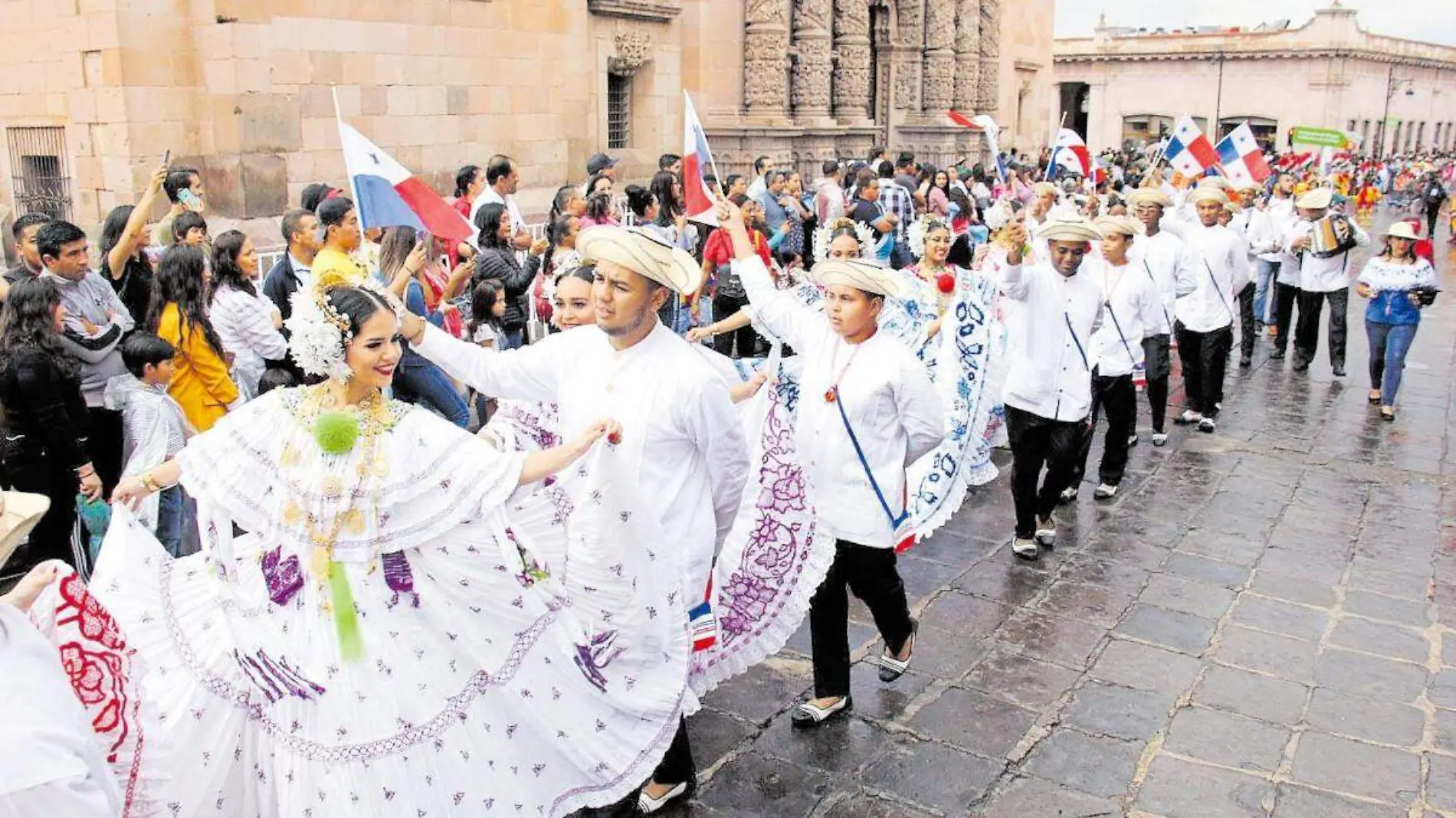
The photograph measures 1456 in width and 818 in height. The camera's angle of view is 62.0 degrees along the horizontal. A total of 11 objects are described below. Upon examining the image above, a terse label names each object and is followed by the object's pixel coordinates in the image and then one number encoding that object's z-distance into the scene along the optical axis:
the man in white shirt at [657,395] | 4.05
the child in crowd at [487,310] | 7.50
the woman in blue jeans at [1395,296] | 10.49
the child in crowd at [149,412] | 5.65
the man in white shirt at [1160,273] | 9.29
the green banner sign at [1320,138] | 29.25
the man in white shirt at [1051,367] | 6.81
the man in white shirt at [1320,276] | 11.80
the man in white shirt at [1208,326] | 10.17
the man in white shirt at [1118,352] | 8.19
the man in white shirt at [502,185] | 9.27
